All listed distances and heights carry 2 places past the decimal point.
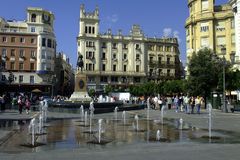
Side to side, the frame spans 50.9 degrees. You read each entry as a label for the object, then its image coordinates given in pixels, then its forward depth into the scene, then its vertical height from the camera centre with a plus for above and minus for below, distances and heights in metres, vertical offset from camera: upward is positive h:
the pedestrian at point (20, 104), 22.24 -1.18
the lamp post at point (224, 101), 24.46 -1.02
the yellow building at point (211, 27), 53.78 +14.11
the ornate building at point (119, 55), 68.84 +10.36
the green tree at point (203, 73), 33.70 +2.38
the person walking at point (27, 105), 22.58 -1.33
